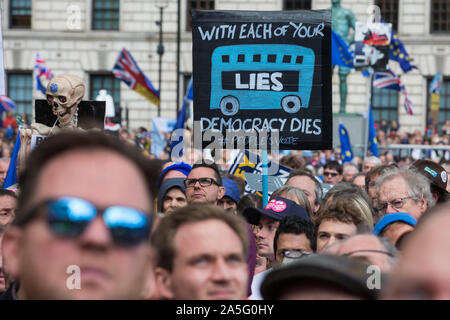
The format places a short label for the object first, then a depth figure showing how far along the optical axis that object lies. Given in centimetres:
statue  2769
